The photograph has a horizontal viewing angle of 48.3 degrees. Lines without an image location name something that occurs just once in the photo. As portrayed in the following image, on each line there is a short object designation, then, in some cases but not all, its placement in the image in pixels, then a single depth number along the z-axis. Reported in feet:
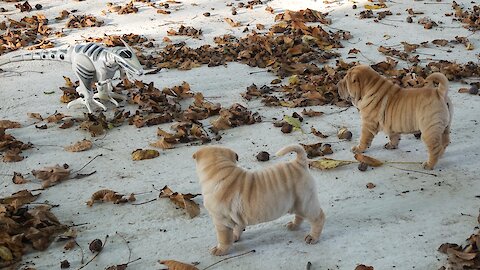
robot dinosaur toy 18.07
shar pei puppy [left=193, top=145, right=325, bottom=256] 10.55
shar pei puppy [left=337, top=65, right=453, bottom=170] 13.96
